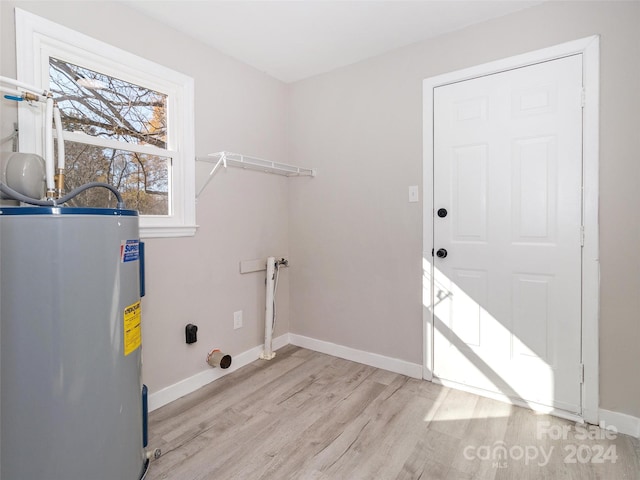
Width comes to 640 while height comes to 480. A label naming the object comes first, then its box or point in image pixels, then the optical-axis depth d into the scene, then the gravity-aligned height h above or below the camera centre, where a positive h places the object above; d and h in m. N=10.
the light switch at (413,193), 2.45 +0.30
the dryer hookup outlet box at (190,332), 2.29 -0.66
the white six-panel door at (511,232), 1.95 +0.01
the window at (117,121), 1.67 +0.68
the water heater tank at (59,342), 1.10 -0.36
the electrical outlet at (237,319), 2.66 -0.67
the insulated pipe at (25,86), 1.43 +0.65
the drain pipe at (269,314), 2.82 -0.66
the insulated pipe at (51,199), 1.25 +0.15
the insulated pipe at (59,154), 1.53 +0.36
